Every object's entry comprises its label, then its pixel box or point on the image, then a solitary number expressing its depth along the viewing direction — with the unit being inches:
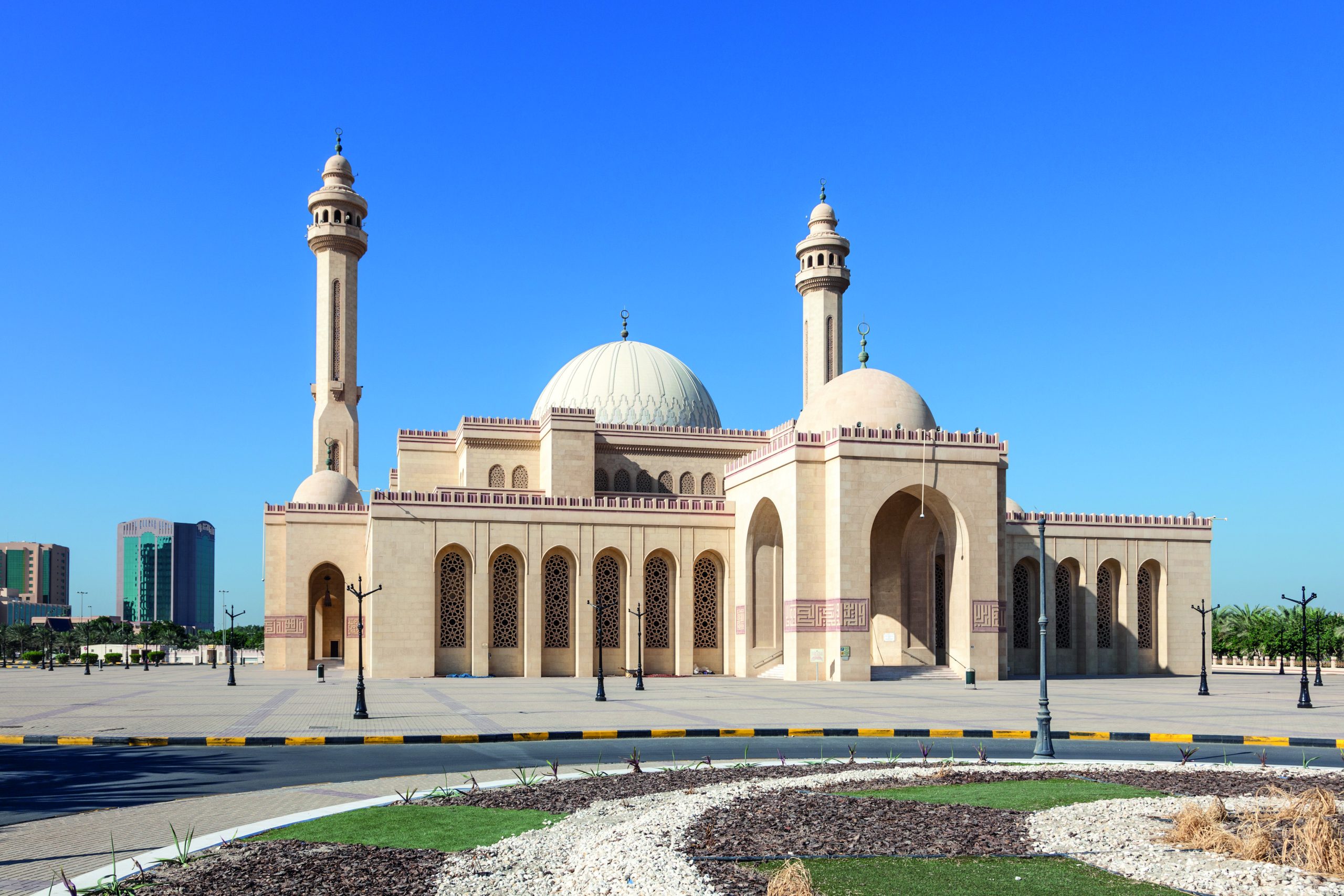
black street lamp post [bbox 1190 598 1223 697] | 1078.4
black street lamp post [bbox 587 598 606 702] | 954.7
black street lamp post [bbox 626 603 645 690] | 1129.4
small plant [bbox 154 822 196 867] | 303.3
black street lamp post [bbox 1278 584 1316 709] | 930.7
